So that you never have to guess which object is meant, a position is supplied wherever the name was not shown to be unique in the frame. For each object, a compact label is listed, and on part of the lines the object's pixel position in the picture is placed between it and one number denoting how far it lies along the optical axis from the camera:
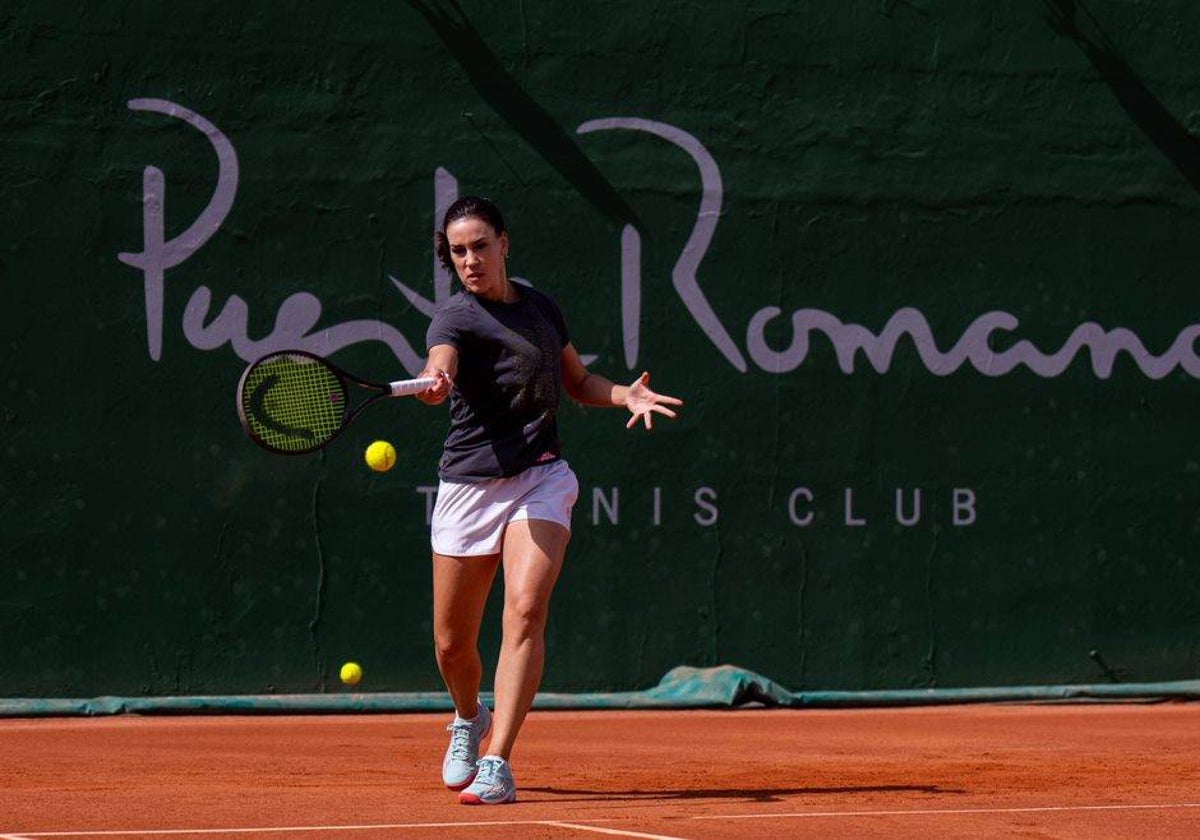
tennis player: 11.47
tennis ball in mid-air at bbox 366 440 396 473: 11.65
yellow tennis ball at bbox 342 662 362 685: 17.72
